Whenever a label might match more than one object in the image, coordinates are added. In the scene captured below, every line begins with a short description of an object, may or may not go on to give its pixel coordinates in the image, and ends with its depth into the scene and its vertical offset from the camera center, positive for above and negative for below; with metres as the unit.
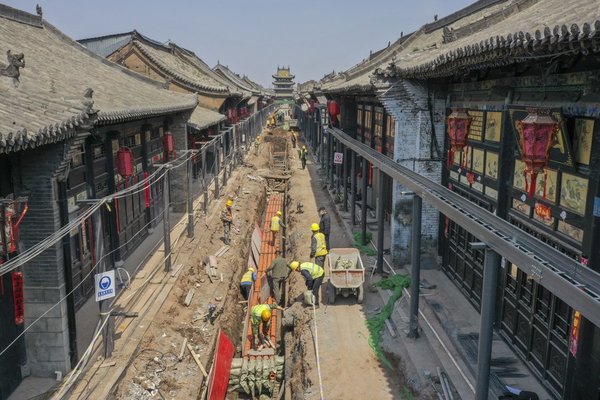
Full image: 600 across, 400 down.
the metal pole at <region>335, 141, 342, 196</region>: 24.75 -2.85
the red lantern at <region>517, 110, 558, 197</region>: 6.69 -0.23
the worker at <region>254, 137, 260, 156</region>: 45.07 -2.61
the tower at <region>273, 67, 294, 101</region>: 98.88 +6.58
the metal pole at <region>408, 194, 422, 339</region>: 9.59 -2.55
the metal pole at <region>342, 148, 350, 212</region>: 20.88 -2.44
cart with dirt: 12.10 -3.90
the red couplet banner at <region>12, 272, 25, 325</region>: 8.27 -2.95
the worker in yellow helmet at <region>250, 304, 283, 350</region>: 11.68 -4.74
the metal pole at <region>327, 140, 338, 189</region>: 27.20 -2.44
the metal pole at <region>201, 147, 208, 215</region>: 21.16 -3.01
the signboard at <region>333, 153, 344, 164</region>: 21.90 -1.74
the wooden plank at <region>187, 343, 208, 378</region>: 10.19 -5.03
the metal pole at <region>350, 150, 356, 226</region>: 18.61 -2.69
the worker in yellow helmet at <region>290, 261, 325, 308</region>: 12.30 -3.84
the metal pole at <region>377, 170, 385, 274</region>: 12.91 -2.78
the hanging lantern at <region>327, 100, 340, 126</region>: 23.70 +0.40
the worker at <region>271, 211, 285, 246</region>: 19.59 -4.12
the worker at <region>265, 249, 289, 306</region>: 14.02 -4.33
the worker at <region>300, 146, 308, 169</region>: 36.26 -2.91
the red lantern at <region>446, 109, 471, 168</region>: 10.04 -0.18
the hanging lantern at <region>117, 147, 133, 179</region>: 13.61 -1.24
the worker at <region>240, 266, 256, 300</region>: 14.99 -4.89
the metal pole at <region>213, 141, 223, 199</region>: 24.38 -2.69
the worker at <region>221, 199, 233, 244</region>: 18.73 -3.83
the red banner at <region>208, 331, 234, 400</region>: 9.93 -5.21
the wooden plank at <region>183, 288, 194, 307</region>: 13.09 -4.75
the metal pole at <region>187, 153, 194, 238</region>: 17.70 -3.46
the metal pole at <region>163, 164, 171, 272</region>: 14.42 -3.41
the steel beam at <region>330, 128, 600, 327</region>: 4.68 -1.49
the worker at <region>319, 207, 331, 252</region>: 15.93 -3.37
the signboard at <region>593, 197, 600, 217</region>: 6.63 -1.13
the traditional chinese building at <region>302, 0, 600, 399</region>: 6.71 -0.51
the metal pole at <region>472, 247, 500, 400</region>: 6.25 -2.48
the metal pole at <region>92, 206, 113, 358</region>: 9.51 -3.51
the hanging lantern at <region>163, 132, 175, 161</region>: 19.17 -1.09
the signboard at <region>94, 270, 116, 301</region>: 9.23 -3.10
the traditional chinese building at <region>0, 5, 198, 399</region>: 7.54 -1.28
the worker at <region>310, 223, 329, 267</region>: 13.99 -3.62
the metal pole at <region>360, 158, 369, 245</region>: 15.81 -2.77
